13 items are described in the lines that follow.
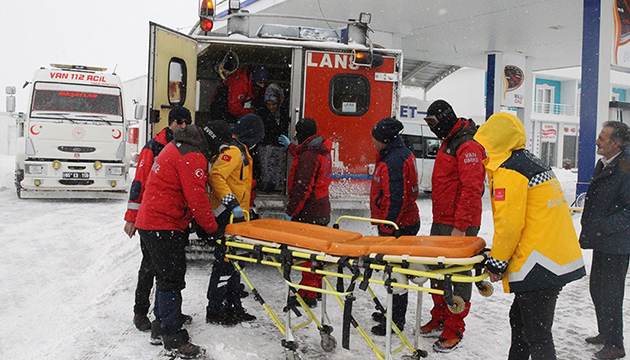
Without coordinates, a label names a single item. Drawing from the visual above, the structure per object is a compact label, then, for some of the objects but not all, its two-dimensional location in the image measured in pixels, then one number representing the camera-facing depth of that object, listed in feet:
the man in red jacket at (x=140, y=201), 13.89
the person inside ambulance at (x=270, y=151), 21.24
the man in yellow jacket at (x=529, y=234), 9.35
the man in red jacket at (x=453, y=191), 13.19
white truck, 36.04
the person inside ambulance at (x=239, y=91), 22.91
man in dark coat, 12.87
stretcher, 9.62
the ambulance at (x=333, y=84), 19.62
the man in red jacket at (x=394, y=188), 14.12
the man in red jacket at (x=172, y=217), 12.12
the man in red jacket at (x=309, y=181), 16.65
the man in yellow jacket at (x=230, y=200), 13.57
